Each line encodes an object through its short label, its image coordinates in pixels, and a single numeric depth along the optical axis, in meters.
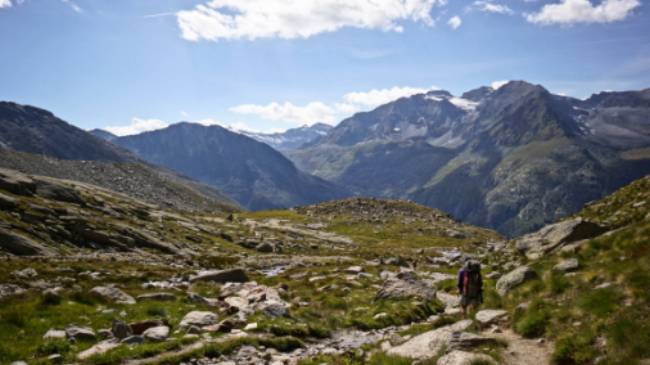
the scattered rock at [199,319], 20.81
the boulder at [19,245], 41.34
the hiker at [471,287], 22.67
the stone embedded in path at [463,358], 12.67
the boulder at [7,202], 51.00
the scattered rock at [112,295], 24.80
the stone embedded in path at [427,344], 15.23
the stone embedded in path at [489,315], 18.02
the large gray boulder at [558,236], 29.12
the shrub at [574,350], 11.95
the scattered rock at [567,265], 20.19
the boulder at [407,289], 30.77
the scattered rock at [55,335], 17.17
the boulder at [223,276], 37.62
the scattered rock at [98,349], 15.64
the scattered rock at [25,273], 28.95
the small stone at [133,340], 17.34
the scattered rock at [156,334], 18.05
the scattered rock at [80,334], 17.50
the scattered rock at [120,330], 18.02
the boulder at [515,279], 21.66
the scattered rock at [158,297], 26.62
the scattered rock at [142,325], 18.91
